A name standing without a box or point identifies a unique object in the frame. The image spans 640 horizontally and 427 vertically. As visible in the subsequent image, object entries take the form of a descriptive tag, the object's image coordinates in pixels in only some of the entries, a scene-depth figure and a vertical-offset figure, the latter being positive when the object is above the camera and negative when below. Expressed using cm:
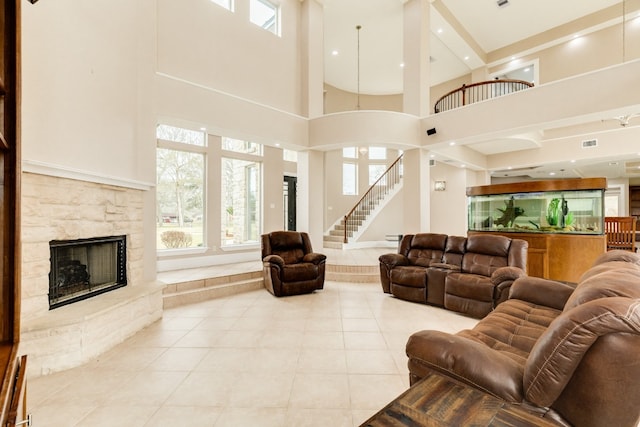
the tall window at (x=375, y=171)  1085 +164
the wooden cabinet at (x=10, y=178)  140 +19
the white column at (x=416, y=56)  653 +362
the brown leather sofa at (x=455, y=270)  360 -81
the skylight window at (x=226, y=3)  556 +414
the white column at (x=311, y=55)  677 +381
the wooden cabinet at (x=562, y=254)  445 -66
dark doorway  864 +40
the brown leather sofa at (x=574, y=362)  107 -67
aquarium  454 +2
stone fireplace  245 -58
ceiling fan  574 +186
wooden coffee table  99 -72
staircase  920 +34
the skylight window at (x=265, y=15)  614 +444
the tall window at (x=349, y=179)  1061 +132
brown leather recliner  464 -83
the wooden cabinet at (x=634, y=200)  1226 +52
